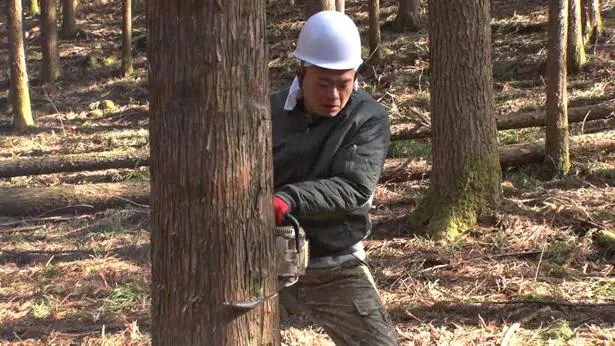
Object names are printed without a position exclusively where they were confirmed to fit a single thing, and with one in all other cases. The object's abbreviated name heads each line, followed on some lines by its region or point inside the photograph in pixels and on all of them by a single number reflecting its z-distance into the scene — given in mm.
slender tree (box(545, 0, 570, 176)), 7207
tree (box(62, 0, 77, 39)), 22438
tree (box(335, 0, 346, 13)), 8844
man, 2680
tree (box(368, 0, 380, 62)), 14327
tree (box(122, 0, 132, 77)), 17266
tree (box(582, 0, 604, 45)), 13383
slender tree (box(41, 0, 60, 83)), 17453
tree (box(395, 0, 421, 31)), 16828
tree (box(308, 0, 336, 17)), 7715
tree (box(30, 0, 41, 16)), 26188
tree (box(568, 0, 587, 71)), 11484
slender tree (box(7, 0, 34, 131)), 13898
